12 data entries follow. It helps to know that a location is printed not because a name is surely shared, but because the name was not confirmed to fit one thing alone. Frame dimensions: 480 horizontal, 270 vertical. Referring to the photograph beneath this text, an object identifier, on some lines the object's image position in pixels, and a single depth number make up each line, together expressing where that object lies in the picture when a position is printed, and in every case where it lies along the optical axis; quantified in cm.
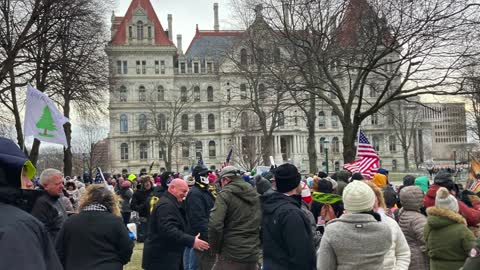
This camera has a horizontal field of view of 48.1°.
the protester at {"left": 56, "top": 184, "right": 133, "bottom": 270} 499
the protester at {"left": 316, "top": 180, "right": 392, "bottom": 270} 411
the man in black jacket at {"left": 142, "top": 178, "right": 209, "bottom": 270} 650
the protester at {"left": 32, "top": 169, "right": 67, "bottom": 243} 627
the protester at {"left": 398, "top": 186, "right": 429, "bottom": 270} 602
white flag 976
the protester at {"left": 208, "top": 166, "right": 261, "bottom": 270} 608
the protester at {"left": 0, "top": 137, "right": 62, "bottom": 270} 230
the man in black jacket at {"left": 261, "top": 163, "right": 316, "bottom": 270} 481
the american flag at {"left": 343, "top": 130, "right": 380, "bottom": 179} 1363
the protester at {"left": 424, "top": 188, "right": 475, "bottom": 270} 537
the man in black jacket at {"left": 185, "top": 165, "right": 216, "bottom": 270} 722
